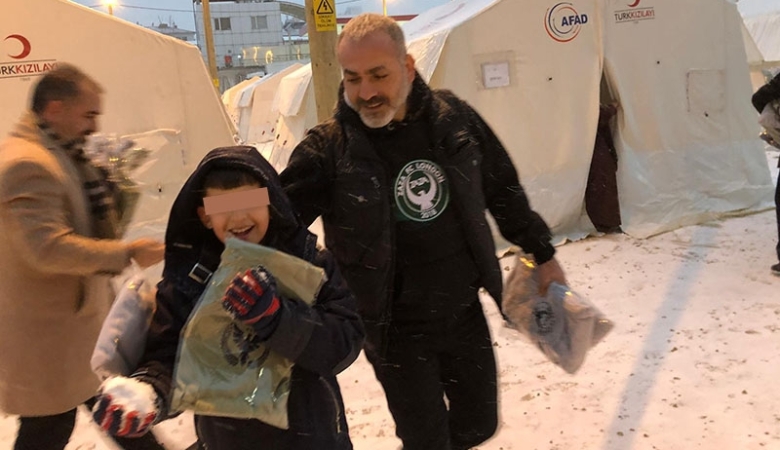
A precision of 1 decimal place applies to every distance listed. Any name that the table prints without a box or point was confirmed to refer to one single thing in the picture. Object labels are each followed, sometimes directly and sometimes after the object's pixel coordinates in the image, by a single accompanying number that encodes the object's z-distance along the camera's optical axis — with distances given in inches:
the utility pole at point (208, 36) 593.1
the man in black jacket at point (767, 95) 174.6
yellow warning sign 176.6
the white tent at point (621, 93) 229.6
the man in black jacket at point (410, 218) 73.1
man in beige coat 76.6
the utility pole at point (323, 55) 177.5
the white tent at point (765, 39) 445.7
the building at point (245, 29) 1432.1
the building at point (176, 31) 1620.8
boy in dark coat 53.0
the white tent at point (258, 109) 632.7
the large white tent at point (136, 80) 180.4
